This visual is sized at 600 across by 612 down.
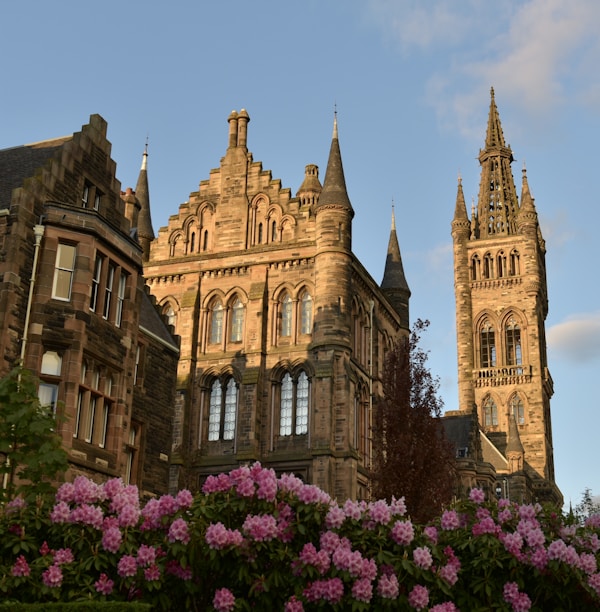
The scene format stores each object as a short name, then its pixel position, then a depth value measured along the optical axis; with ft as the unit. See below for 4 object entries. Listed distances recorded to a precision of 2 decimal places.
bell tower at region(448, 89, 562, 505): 293.02
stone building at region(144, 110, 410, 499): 127.24
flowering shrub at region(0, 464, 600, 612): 36.55
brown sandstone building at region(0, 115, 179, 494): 72.28
